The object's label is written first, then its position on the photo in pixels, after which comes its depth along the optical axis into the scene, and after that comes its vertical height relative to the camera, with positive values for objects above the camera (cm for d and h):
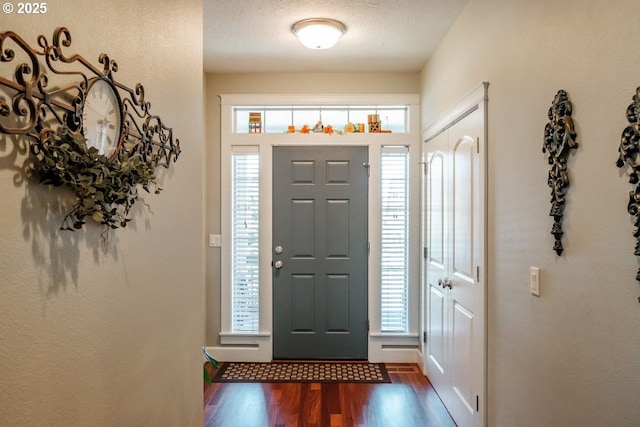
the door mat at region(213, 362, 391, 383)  293 -135
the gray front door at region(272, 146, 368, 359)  325 -32
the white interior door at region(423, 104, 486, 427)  200 -34
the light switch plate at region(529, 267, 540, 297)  146 -26
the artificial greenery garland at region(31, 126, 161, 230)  69 +10
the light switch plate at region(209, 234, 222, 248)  331 -21
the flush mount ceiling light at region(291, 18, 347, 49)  237 +130
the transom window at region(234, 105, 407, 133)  336 +99
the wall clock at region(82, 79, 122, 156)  83 +26
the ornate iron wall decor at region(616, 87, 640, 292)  94 +18
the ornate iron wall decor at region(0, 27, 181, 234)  64 +26
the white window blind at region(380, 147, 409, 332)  328 -5
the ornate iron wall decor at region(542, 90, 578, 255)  125 +25
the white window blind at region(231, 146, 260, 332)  329 -18
